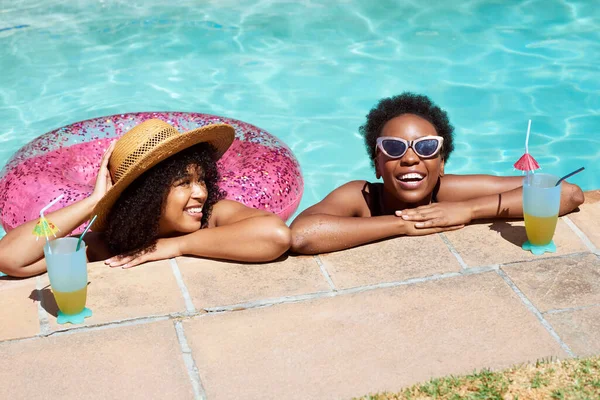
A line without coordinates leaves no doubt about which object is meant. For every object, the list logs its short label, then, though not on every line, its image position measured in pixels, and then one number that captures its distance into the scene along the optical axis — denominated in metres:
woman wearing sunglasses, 4.35
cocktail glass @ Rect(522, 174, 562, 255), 4.14
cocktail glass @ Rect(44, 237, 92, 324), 3.57
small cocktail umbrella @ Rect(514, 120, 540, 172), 4.12
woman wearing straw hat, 4.05
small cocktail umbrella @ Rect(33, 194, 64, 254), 3.51
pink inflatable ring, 5.08
